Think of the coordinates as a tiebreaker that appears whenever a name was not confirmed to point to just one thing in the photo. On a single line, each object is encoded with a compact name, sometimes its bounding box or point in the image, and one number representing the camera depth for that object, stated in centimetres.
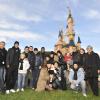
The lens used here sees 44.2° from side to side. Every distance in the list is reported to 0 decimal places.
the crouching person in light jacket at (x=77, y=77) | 555
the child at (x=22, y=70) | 580
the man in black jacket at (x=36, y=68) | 624
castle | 2774
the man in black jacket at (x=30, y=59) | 622
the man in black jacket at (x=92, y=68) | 558
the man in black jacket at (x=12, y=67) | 553
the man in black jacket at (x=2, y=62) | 524
